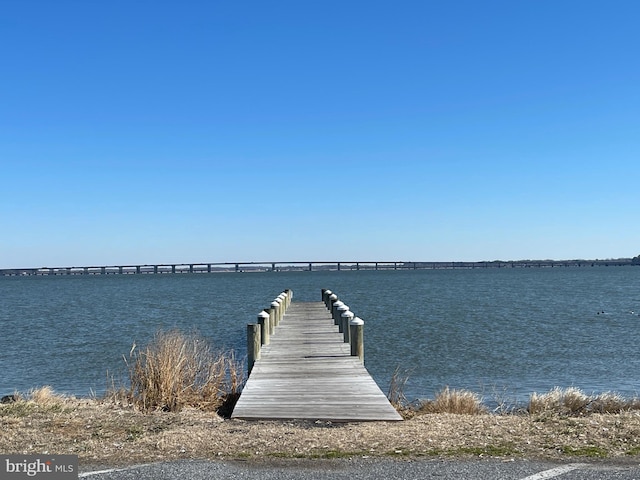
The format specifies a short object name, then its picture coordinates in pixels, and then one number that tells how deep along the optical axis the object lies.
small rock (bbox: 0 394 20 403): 12.00
